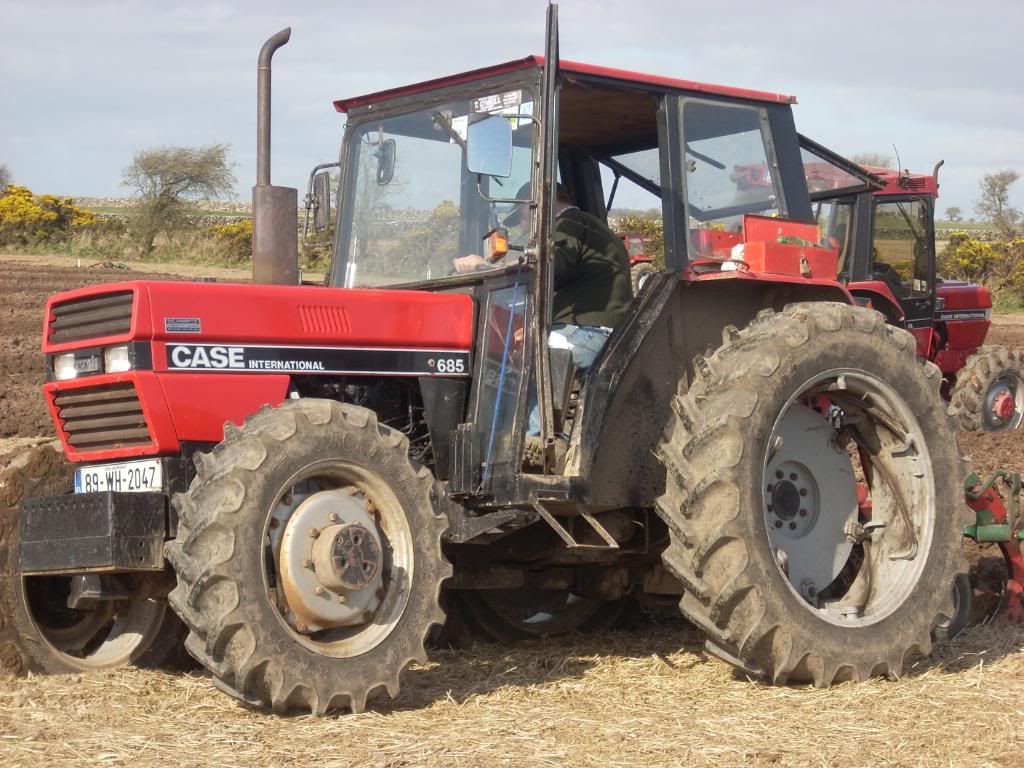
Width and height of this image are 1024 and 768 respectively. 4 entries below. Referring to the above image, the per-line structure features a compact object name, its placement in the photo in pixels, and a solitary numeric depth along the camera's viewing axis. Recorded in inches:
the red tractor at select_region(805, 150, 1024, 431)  567.5
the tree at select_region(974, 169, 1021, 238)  1947.6
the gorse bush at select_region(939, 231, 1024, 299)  1238.9
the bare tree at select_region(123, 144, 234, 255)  1556.3
